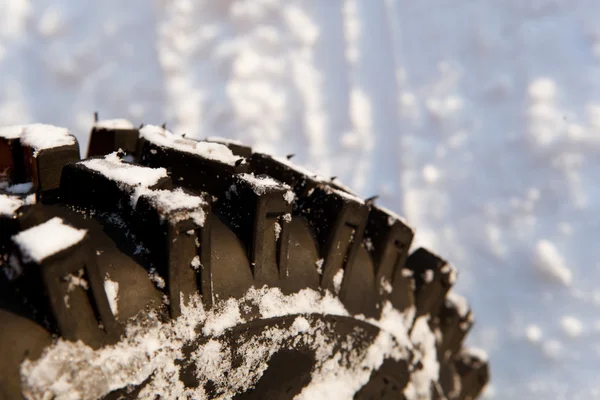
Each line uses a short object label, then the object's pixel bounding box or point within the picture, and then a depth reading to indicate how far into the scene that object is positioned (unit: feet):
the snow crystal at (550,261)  4.41
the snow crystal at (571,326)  4.26
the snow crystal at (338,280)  2.61
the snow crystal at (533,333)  4.28
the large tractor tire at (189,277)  2.35
